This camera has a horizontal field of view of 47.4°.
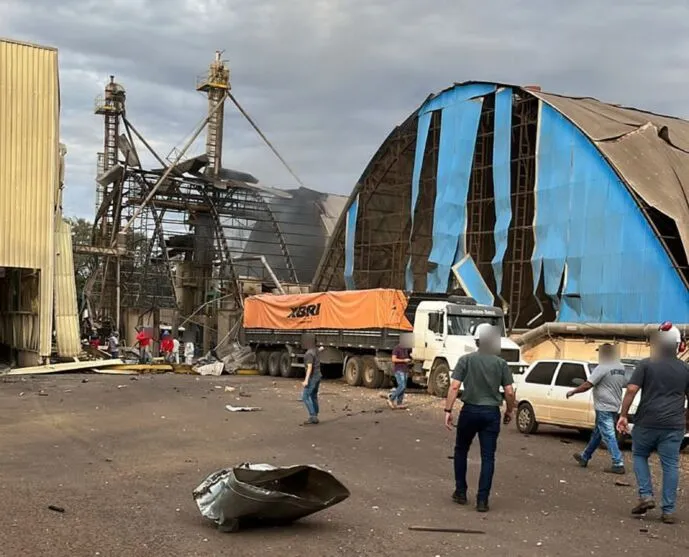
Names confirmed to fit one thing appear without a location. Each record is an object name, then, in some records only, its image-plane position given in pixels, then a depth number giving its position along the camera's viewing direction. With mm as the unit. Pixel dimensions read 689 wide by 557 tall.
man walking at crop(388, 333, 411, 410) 18375
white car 14055
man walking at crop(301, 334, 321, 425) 14859
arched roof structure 25766
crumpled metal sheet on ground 6641
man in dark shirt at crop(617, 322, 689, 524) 7594
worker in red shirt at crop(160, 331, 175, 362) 36262
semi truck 23234
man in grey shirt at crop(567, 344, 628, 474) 10820
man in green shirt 7957
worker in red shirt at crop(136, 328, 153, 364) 33500
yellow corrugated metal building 26875
